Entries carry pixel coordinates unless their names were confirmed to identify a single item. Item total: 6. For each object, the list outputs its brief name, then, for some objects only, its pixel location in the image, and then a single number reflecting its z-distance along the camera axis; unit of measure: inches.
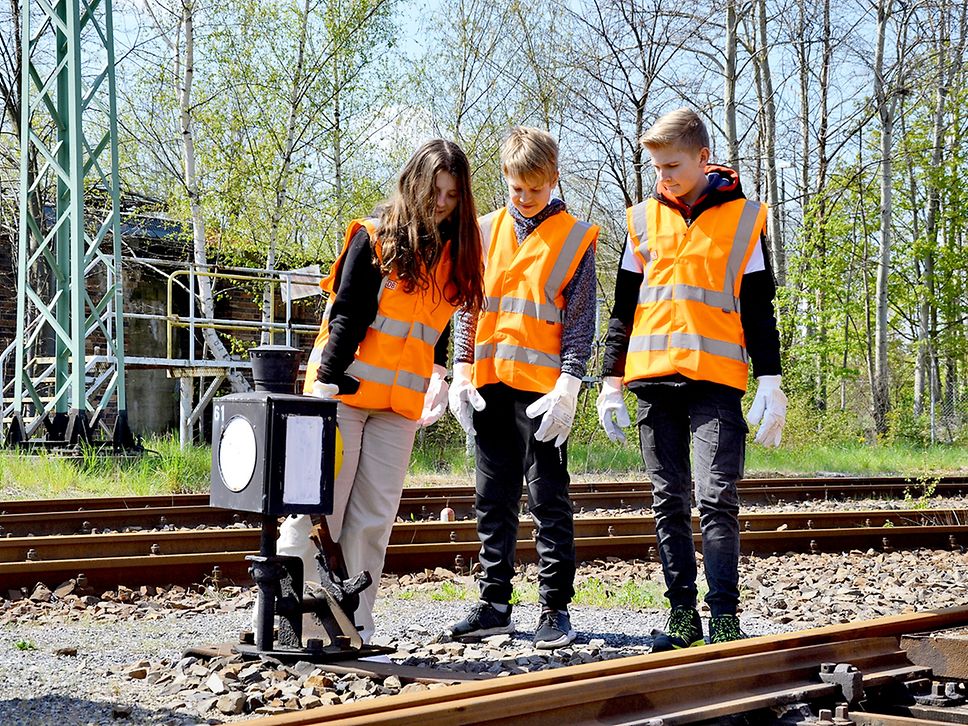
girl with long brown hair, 172.4
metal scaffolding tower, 475.5
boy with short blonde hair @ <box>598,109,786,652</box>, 174.1
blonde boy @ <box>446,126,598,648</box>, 188.9
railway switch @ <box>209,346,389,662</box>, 155.1
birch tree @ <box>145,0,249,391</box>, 694.5
